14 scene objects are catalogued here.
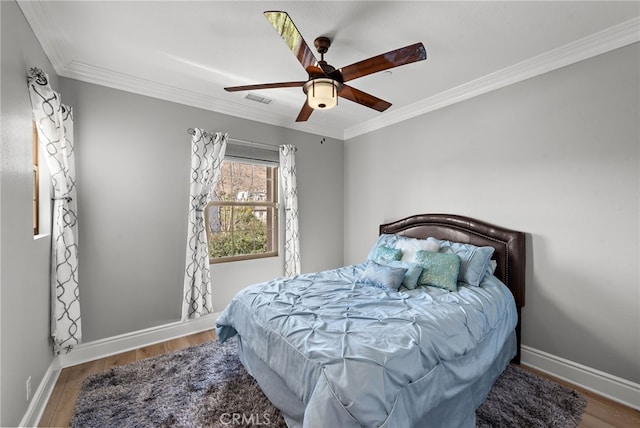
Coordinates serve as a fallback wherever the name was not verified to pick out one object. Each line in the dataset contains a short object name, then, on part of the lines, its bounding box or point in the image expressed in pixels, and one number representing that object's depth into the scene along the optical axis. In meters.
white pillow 2.81
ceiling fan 1.58
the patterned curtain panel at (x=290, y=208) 3.79
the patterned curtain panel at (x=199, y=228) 3.02
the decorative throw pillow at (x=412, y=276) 2.43
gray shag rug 1.83
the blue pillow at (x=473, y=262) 2.43
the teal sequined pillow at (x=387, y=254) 2.89
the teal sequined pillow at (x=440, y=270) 2.39
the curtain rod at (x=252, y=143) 3.14
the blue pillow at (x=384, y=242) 3.16
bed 1.31
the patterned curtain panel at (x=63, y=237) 2.20
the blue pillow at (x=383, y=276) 2.40
